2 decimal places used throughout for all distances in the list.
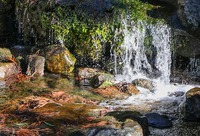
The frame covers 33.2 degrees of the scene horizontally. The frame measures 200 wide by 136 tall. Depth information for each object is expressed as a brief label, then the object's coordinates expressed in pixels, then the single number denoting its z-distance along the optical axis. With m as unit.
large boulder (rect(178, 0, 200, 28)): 9.52
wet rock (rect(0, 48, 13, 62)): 9.55
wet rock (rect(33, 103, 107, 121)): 6.22
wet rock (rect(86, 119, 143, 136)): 5.25
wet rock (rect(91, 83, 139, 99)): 8.24
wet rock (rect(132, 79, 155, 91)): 8.84
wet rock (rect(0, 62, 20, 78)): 8.99
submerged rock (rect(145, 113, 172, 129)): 6.45
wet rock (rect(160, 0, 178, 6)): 10.60
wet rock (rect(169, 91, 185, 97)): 8.47
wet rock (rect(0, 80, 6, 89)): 8.45
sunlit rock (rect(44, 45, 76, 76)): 9.63
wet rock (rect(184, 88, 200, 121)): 6.69
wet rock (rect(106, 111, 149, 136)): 5.92
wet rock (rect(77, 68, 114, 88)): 8.85
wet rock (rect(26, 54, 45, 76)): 9.34
